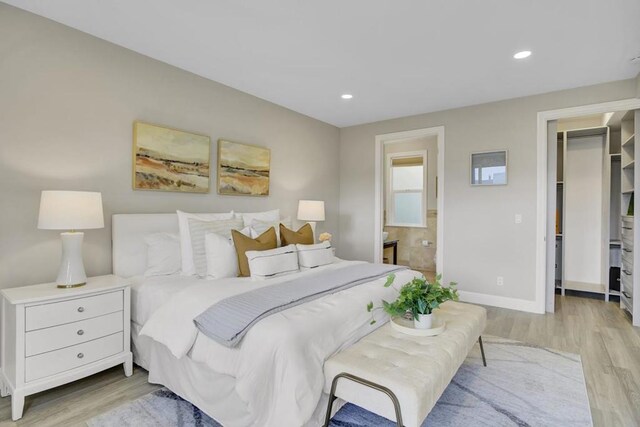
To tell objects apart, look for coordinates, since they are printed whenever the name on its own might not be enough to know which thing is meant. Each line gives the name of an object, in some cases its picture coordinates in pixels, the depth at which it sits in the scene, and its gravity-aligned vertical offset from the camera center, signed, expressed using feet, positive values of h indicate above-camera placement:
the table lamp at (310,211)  14.84 +0.12
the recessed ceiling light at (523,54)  9.67 +4.71
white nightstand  6.46 -2.58
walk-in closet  14.52 +0.65
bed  5.30 -2.40
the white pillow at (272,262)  8.59 -1.30
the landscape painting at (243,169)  12.27 +1.70
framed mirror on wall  13.88 +2.01
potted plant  6.81 -1.76
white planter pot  6.81 -2.15
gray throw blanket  5.88 -1.74
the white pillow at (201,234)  9.16 -0.60
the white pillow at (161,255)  9.18 -1.19
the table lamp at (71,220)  7.09 -0.19
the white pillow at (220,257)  8.89 -1.18
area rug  6.44 -3.93
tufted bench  4.80 -2.47
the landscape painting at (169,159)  9.87 +1.66
